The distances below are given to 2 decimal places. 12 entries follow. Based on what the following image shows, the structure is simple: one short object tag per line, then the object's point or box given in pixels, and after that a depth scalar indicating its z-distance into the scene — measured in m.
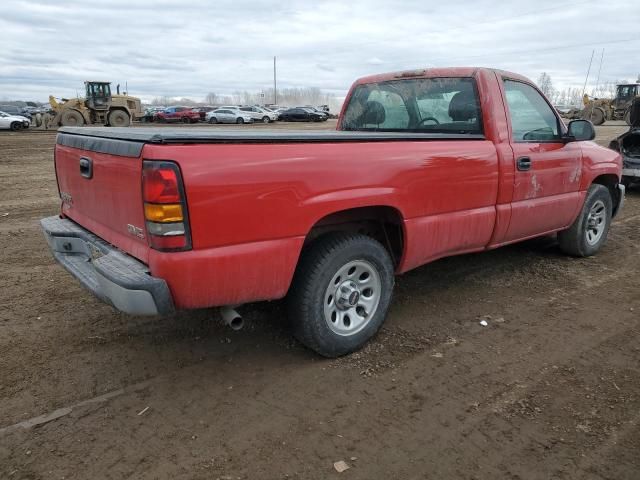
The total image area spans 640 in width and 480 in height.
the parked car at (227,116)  43.03
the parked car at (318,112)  46.53
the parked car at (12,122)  29.89
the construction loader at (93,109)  30.19
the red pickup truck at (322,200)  2.64
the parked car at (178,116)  44.16
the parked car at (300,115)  45.75
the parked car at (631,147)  9.80
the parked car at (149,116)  45.38
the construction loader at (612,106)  38.28
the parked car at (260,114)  44.78
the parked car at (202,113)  45.18
